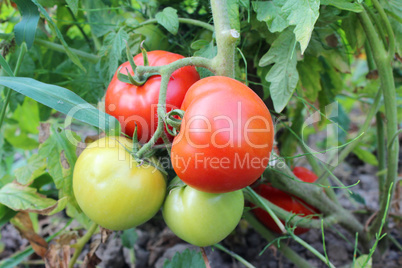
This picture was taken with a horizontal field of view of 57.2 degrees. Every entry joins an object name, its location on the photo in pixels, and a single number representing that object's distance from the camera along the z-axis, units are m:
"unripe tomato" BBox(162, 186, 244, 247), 0.65
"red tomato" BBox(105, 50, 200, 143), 0.69
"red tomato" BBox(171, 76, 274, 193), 0.54
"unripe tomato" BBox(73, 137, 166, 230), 0.65
